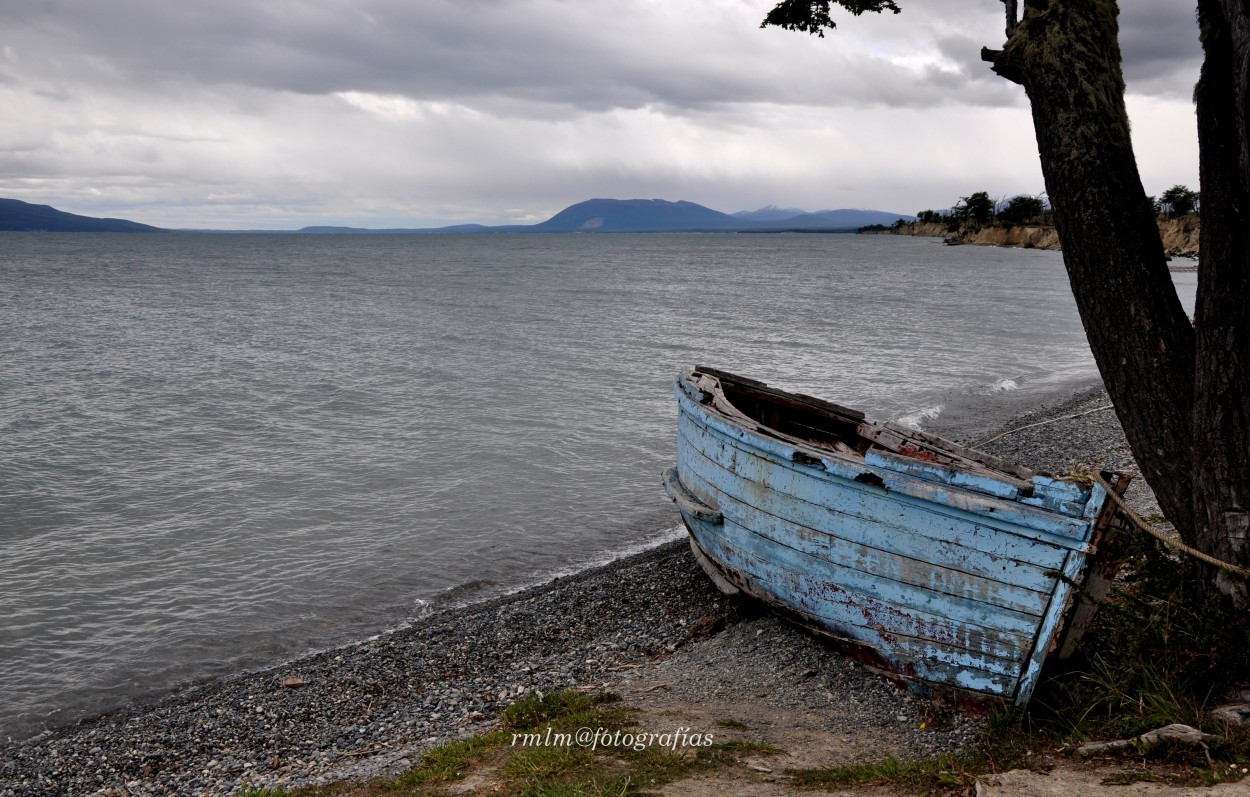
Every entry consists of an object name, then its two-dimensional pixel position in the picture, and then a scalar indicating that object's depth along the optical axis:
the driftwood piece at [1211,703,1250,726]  5.31
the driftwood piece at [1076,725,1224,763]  5.07
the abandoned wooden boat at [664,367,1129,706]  6.08
